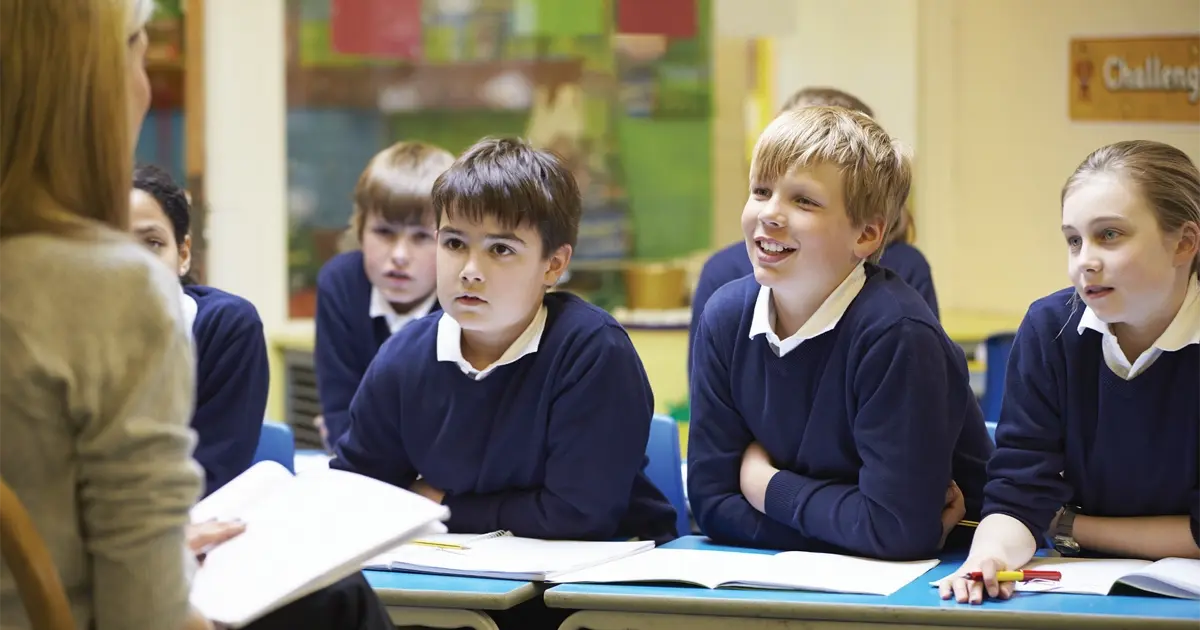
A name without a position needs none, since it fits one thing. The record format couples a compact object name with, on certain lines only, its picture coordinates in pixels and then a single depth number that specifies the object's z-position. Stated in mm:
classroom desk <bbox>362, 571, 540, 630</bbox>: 3535
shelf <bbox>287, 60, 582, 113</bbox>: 5858
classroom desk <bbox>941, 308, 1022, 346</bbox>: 5143
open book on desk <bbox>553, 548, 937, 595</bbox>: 3548
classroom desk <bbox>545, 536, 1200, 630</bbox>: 3445
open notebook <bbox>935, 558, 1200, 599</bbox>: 3522
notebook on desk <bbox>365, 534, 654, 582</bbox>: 3614
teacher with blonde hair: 3177
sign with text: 5122
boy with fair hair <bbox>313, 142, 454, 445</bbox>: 4451
